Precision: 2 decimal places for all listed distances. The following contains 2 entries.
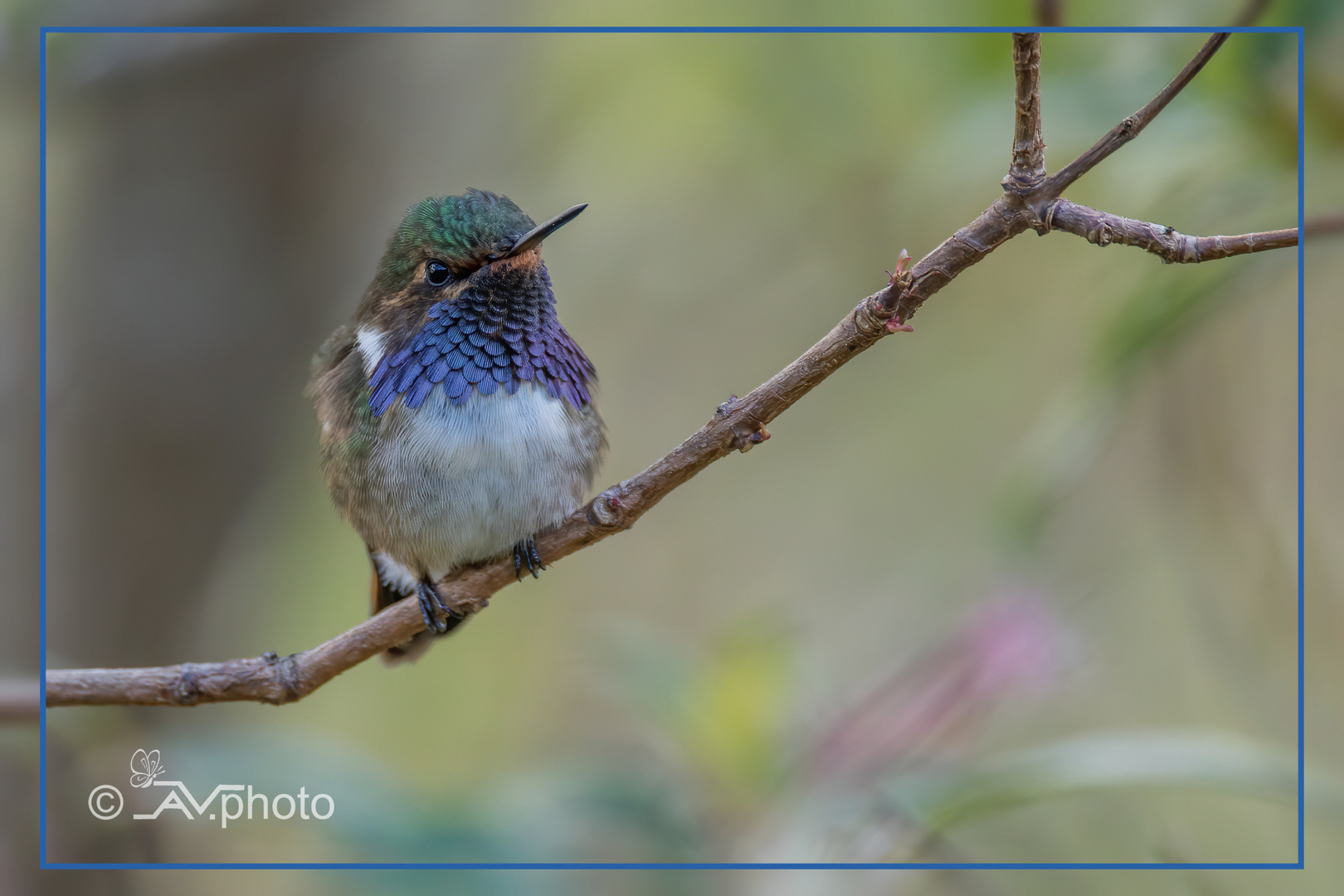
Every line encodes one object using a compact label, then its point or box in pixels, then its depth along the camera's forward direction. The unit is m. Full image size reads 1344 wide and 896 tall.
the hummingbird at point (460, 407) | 2.23
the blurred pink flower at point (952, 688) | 2.26
